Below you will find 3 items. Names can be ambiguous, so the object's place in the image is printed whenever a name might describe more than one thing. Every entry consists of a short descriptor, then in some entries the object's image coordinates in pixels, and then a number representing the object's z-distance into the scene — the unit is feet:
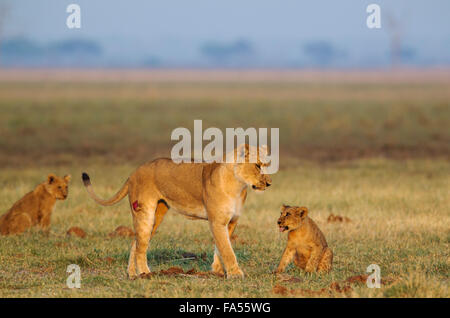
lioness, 47.55
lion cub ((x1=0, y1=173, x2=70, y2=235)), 64.28
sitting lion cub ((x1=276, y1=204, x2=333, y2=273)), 49.73
